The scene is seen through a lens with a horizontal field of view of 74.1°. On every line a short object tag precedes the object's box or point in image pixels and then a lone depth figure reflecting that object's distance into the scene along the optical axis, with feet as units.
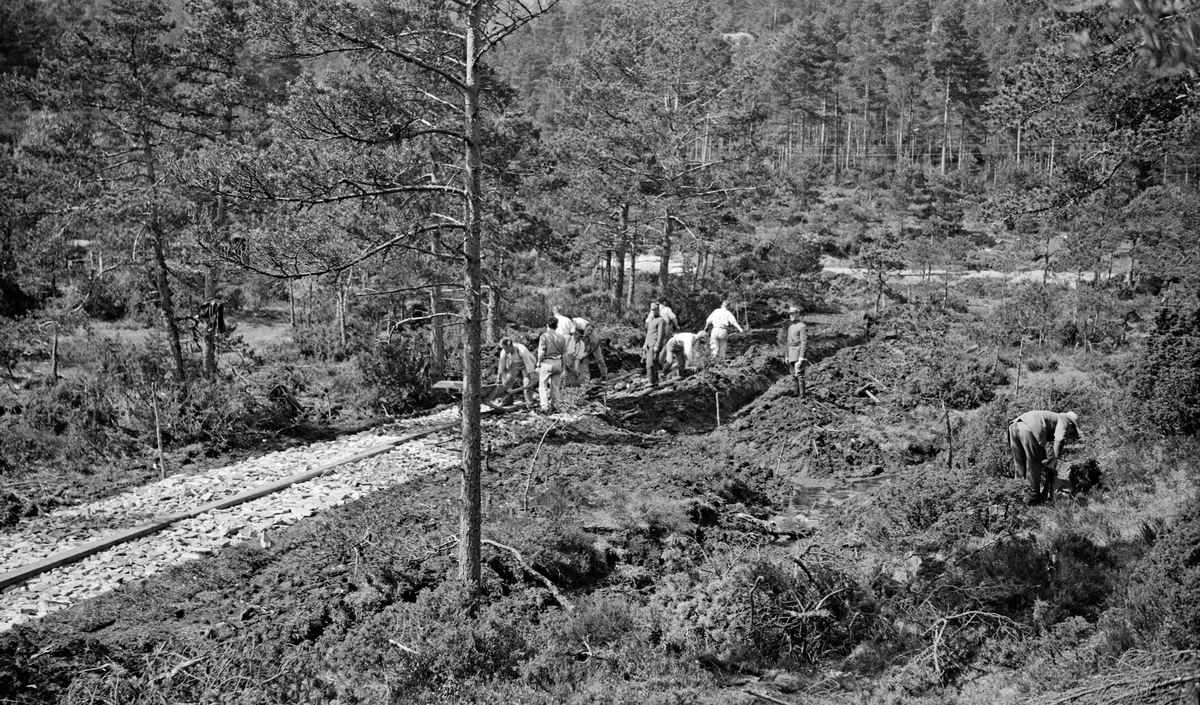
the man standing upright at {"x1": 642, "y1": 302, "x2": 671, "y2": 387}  57.26
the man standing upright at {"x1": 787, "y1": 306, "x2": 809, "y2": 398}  53.06
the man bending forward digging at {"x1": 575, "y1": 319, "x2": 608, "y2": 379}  55.77
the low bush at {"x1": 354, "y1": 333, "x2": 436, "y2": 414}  54.90
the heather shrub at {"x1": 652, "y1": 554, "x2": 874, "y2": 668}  24.68
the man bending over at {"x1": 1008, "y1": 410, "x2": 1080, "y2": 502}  31.45
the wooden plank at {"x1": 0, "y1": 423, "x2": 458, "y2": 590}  27.78
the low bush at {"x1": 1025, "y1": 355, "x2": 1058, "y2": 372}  60.23
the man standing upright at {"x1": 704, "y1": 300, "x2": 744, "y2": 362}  60.59
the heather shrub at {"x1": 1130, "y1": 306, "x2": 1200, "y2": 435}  35.47
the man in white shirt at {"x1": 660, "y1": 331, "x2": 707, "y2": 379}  60.85
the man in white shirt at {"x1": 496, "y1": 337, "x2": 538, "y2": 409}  53.47
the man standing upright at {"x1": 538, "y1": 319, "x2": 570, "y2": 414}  51.31
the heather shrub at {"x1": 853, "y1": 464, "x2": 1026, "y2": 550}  29.99
